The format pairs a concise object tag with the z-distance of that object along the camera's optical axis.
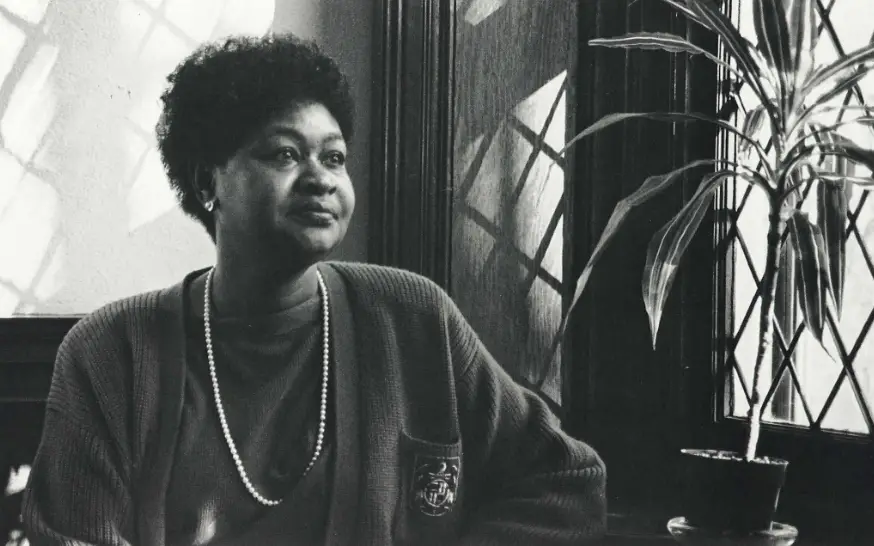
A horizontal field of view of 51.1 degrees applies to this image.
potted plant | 1.36
